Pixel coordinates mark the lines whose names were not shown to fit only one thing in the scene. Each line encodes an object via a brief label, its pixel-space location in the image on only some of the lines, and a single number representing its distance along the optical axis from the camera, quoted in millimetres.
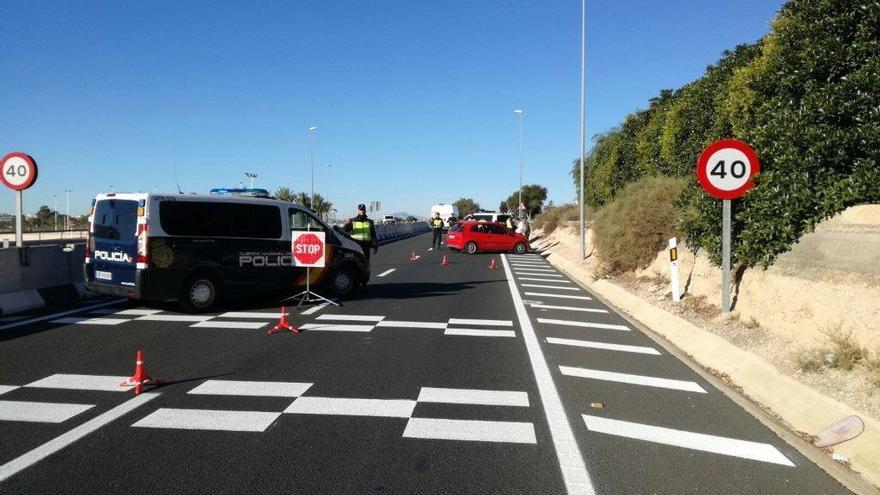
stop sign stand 12914
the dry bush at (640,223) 16953
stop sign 12922
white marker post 12641
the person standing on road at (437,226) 34834
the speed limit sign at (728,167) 9812
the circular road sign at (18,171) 13445
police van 11523
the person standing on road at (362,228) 18016
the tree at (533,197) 122212
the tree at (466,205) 157238
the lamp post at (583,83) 24594
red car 32344
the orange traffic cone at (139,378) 6672
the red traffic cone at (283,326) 10195
